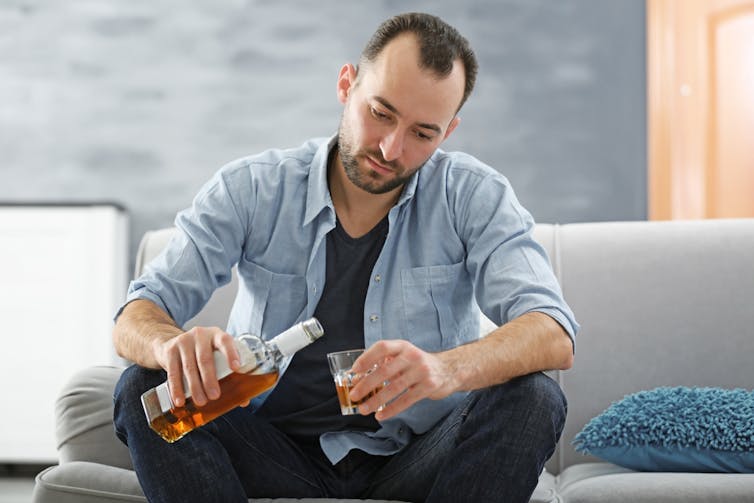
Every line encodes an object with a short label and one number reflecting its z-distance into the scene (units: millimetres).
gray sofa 1985
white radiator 3281
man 1380
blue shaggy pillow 1660
